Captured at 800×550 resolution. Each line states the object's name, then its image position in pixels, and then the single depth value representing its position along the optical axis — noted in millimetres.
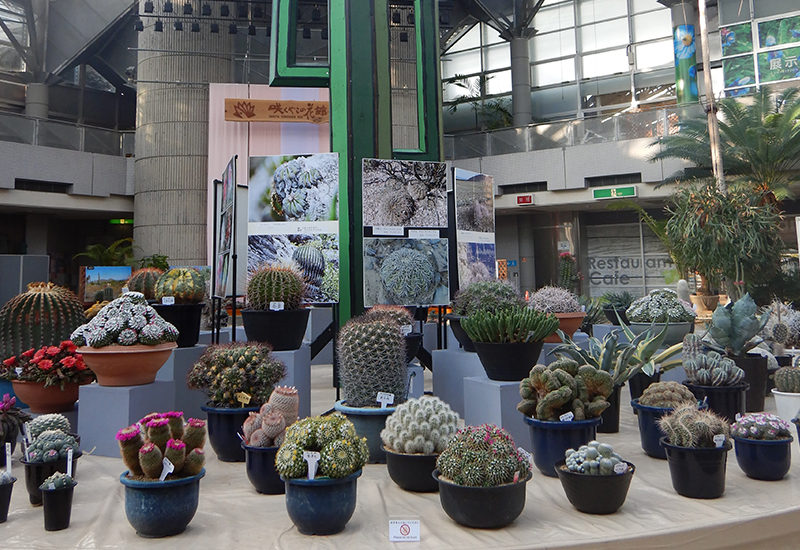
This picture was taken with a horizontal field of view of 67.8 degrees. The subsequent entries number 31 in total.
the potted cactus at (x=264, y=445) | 2805
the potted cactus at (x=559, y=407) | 2896
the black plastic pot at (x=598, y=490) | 2418
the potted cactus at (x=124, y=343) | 3539
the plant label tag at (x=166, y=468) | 2287
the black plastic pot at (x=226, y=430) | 3357
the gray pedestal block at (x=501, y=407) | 3330
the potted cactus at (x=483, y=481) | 2276
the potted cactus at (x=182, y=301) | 4465
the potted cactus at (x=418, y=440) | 2750
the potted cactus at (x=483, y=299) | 4086
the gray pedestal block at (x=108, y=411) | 3498
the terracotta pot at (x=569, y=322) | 4730
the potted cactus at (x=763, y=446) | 2846
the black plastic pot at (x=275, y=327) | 4371
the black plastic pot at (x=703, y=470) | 2602
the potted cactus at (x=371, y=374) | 3354
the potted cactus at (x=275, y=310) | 4379
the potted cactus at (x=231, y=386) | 3373
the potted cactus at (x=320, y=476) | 2289
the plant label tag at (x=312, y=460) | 2296
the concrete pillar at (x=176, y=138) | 14062
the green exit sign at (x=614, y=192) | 14680
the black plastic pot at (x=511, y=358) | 3371
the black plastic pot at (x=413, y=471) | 2748
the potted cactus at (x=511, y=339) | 3377
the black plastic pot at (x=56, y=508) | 2373
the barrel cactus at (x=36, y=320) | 4266
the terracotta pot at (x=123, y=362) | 3521
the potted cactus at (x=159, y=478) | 2279
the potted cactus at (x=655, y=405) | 3236
